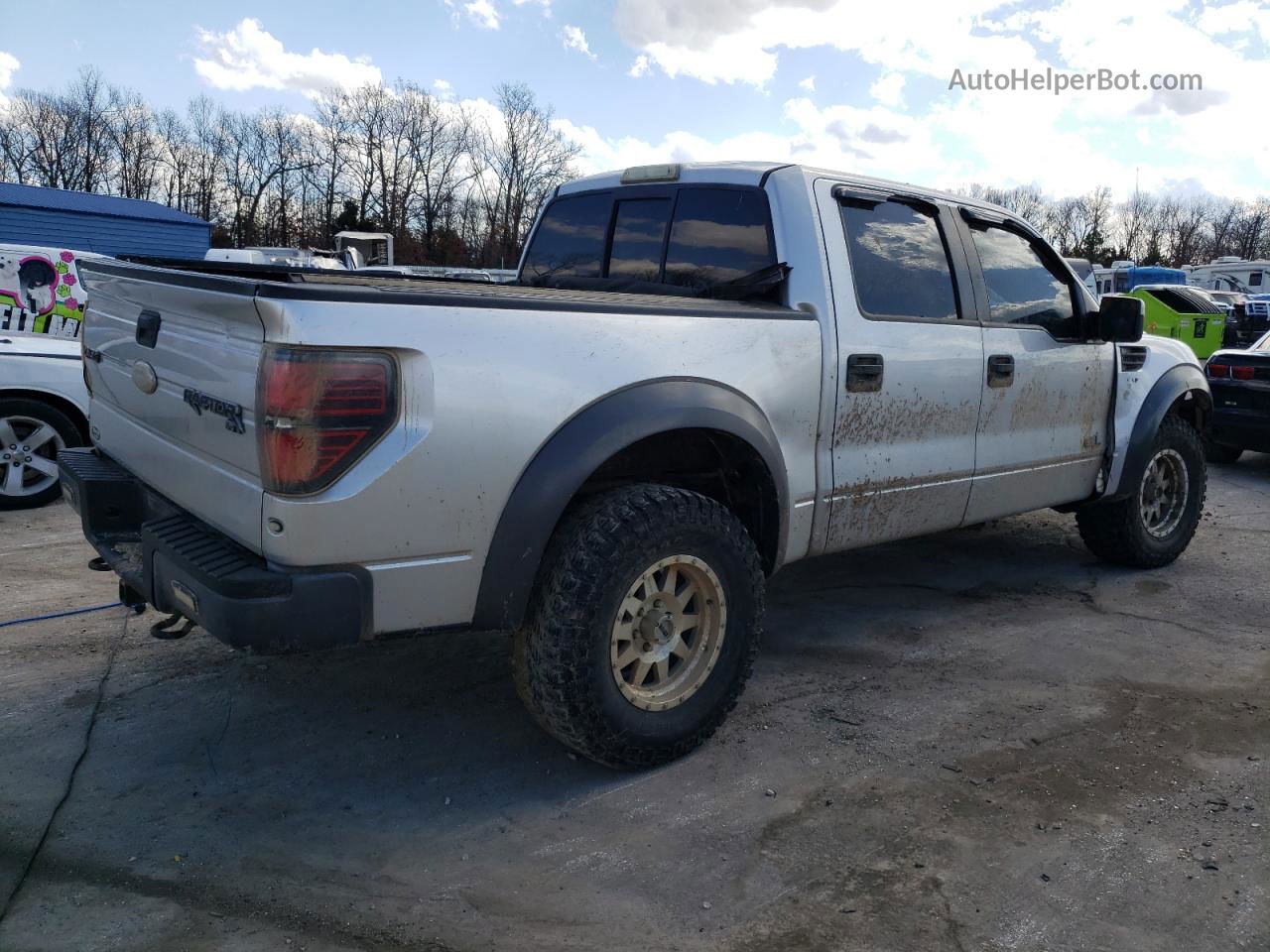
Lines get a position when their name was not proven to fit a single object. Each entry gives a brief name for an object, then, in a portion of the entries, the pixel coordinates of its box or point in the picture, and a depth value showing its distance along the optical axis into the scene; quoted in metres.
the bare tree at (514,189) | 62.34
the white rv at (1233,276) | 34.81
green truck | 19.28
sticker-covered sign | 7.89
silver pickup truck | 2.51
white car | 6.51
